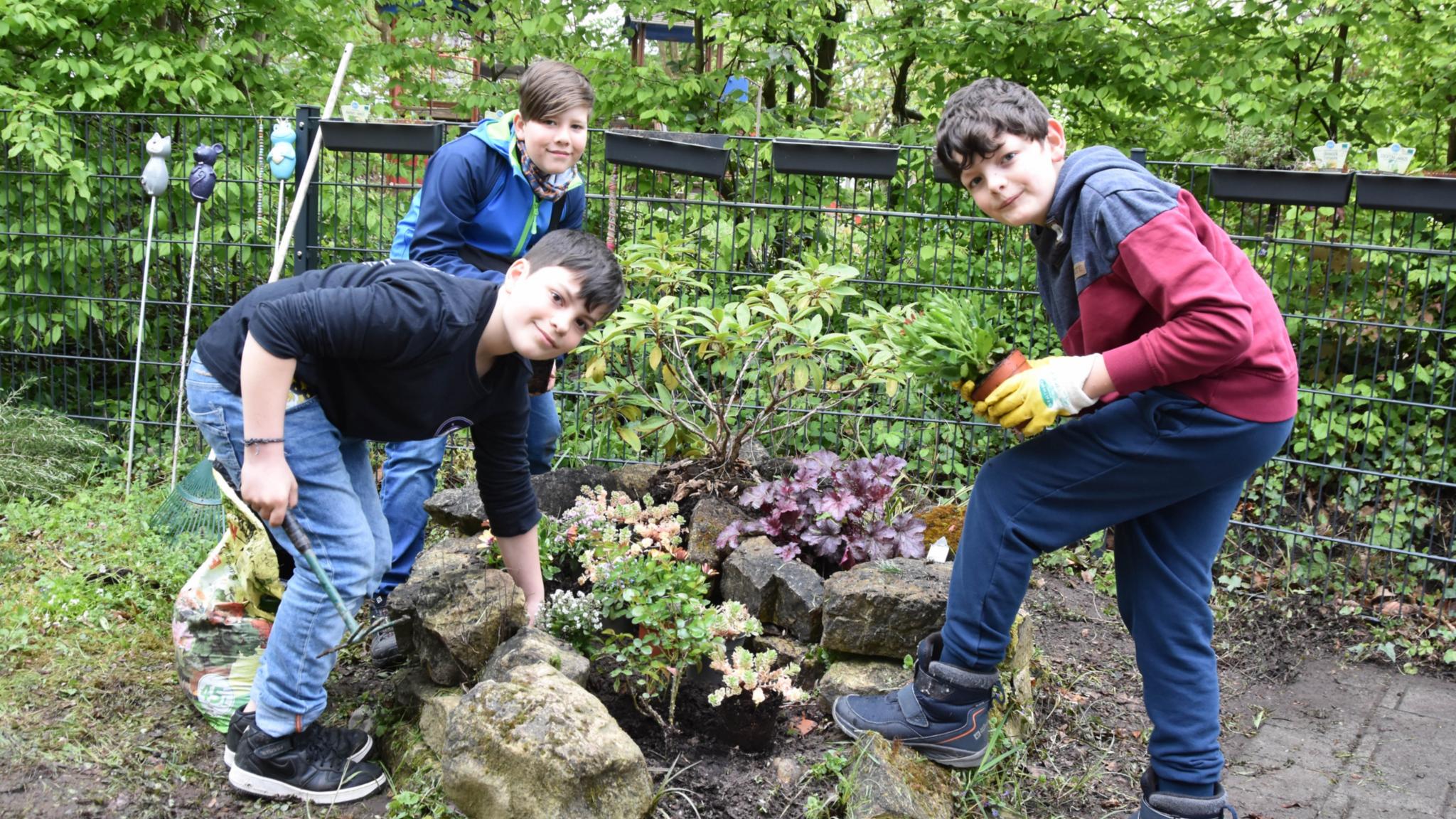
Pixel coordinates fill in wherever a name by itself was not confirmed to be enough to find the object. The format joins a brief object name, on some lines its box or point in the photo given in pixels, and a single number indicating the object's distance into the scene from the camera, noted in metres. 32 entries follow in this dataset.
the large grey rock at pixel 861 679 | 2.72
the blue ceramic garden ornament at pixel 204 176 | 4.23
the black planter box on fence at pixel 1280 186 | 3.82
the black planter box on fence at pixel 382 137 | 4.29
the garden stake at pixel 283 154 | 4.32
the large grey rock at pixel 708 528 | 3.37
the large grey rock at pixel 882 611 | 2.76
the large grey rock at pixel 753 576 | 3.11
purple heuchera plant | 3.24
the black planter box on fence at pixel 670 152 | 4.08
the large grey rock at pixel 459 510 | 3.37
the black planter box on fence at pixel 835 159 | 4.09
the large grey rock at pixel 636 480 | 3.73
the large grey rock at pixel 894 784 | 2.24
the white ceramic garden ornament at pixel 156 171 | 4.37
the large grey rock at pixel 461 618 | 2.67
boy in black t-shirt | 2.26
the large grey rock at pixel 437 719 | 2.61
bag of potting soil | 2.79
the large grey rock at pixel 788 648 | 2.92
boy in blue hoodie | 2.96
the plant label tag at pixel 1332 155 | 3.87
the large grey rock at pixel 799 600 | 3.00
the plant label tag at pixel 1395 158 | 3.87
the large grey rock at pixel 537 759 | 2.12
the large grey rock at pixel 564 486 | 3.59
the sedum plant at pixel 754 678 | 2.53
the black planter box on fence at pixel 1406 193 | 3.74
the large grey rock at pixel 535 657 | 2.49
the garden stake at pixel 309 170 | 4.29
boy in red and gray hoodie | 2.06
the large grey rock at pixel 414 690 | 2.74
